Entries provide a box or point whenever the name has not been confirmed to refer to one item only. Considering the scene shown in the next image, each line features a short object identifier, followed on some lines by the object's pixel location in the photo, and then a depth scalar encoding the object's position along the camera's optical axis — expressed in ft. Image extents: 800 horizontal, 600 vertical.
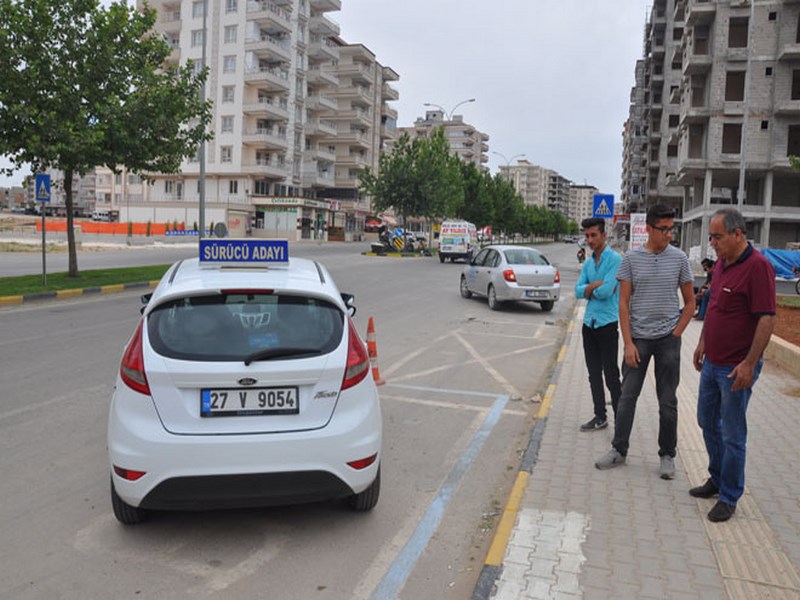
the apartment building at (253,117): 211.82
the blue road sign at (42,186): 54.44
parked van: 127.95
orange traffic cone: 25.25
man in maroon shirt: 13.30
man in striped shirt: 16.28
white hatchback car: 12.20
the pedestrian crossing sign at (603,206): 54.70
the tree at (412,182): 160.04
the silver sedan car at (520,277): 53.06
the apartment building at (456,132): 507.71
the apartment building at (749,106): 137.69
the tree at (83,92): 53.88
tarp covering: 99.66
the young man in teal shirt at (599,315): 19.84
